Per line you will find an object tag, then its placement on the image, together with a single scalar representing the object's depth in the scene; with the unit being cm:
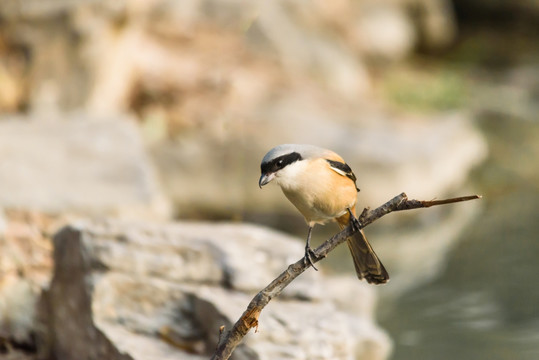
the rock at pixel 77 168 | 965
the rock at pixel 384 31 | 2809
